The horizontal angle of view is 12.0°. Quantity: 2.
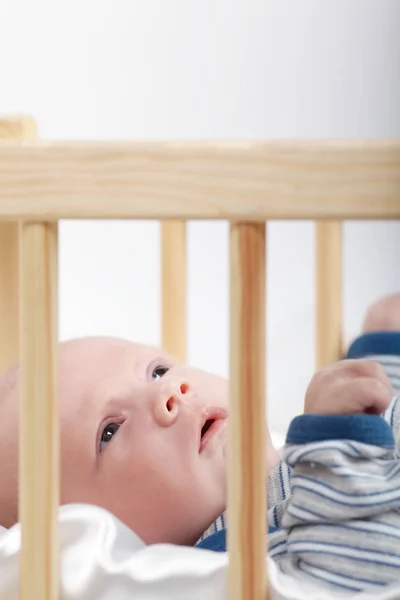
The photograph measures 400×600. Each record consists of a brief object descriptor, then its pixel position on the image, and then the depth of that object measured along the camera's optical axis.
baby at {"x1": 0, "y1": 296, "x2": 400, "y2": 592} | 0.95
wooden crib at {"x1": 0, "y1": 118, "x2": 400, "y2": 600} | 0.78
